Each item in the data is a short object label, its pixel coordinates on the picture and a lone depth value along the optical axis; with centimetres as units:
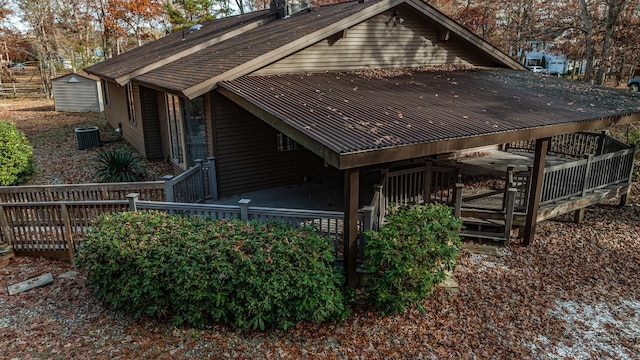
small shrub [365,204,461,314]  596
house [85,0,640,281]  668
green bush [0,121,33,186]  1158
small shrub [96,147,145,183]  1155
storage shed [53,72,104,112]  2634
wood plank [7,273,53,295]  685
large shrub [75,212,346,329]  555
